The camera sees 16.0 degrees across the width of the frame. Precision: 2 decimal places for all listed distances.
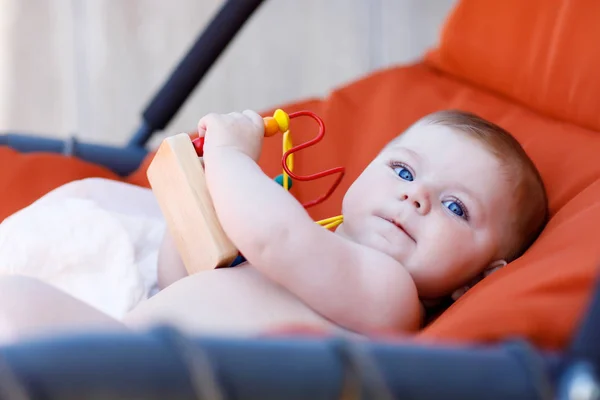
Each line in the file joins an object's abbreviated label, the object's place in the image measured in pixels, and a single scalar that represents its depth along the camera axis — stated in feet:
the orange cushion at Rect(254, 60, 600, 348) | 4.24
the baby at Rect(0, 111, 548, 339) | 4.52
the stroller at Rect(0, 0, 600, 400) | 3.77
